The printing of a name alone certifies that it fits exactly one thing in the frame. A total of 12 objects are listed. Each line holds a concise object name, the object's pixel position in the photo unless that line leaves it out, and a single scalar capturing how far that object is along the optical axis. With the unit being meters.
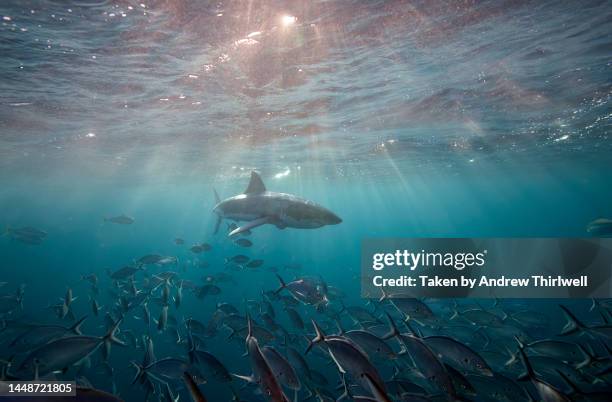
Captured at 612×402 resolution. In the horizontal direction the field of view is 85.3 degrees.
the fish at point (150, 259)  11.83
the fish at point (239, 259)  12.74
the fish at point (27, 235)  14.97
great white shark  10.02
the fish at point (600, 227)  15.45
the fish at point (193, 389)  1.68
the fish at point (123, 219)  16.50
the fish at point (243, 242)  13.29
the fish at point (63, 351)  4.82
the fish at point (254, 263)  12.53
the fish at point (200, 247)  14.06
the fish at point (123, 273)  10.91
